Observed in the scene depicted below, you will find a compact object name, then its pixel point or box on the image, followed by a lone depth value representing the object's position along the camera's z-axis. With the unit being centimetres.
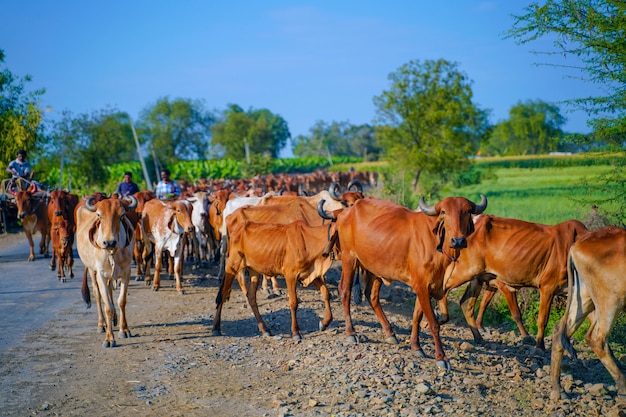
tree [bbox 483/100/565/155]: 10689
